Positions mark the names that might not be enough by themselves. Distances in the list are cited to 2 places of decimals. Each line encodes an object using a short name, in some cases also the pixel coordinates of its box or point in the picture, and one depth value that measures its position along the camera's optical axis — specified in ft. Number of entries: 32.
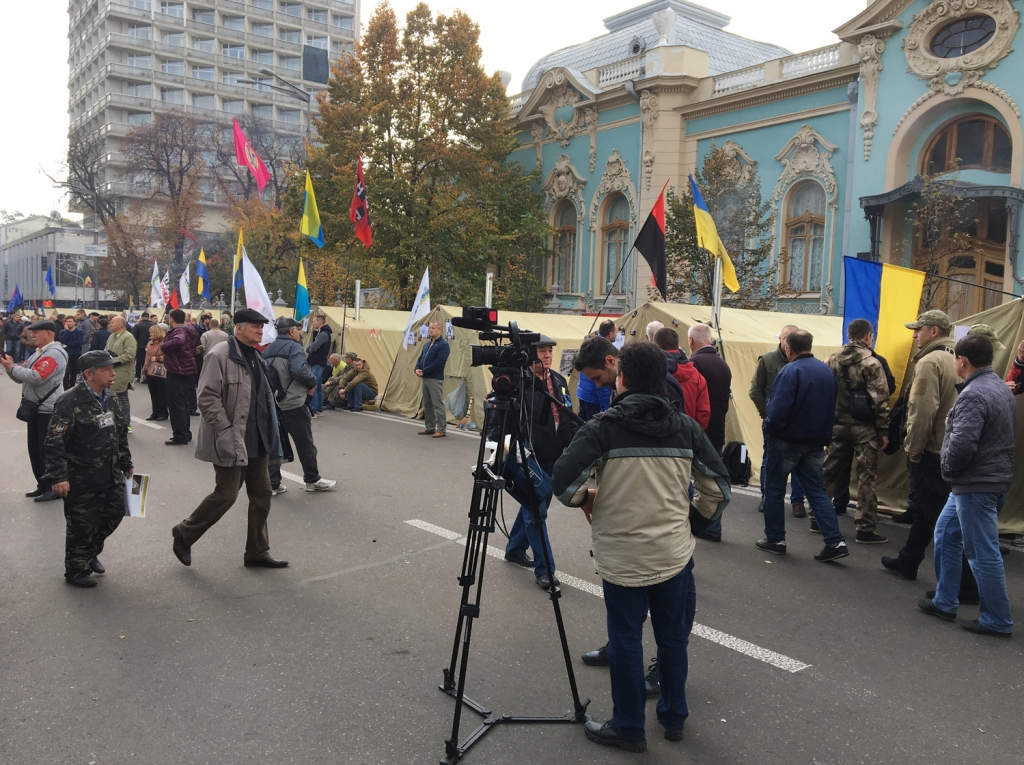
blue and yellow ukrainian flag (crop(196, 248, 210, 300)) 82.89
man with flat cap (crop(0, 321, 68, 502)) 24.63
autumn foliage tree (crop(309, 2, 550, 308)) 85.97
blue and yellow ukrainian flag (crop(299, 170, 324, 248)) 56.03
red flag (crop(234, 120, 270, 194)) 73.14
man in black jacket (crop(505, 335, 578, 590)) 13.56
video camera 12.54
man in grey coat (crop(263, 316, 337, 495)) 27.27
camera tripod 11.85
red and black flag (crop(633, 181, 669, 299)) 34.14
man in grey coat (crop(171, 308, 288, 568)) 18.83
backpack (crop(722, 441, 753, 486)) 23.70
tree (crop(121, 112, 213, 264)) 154.20
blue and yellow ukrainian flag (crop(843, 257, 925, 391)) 25.49
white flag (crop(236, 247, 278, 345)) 39.34
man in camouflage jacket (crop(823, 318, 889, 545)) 22.09
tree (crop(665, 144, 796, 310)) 70.13
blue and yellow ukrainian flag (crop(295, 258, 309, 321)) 53.93
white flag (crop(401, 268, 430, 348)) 47.52
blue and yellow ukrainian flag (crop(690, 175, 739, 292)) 34.24
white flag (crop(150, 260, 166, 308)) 89.10
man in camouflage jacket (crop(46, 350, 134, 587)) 18.13
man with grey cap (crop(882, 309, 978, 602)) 18.93
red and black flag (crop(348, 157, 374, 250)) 58.85
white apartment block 249.14
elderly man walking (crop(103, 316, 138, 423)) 35.89
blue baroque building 58.85
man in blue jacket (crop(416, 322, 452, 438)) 40.86
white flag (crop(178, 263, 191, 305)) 78.72
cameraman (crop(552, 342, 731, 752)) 11.34
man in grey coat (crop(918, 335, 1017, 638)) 16.03
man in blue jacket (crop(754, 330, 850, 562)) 20.53
